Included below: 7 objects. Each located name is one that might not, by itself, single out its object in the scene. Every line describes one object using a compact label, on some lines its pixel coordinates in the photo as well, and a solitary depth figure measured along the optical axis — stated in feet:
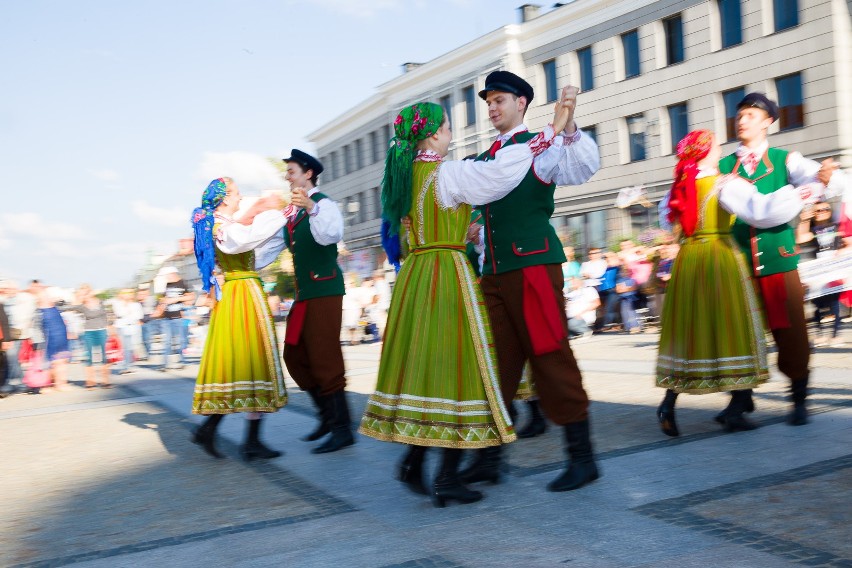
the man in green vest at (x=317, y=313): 19.22
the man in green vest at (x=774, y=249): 17.16
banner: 32.68
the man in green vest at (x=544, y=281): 13.57
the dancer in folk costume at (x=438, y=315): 13.12
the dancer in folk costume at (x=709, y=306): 17.01
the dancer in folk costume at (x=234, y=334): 18.22
